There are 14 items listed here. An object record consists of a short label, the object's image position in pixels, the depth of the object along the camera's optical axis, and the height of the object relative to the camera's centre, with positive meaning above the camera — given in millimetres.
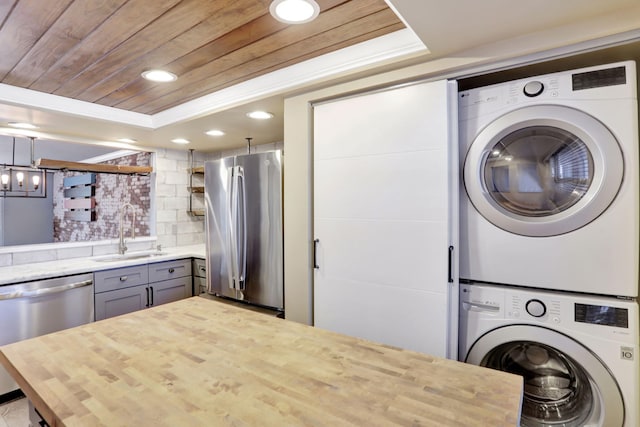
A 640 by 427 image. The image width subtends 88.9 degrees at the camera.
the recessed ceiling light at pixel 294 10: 1318 +840
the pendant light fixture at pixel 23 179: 2939 +311
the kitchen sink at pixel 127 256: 3296 -478
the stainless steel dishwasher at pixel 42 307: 2297 -730
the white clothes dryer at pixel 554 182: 1327 +132
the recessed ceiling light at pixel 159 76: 1986 +847
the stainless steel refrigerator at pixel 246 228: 2465 -139
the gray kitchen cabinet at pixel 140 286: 2830 -718
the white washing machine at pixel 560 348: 1321 -615
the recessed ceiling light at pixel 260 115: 2525 +767
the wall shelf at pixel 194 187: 4094 +307
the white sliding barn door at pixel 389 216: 1636 -26
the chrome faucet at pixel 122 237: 3488 -284
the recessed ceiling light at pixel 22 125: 2764 +751
